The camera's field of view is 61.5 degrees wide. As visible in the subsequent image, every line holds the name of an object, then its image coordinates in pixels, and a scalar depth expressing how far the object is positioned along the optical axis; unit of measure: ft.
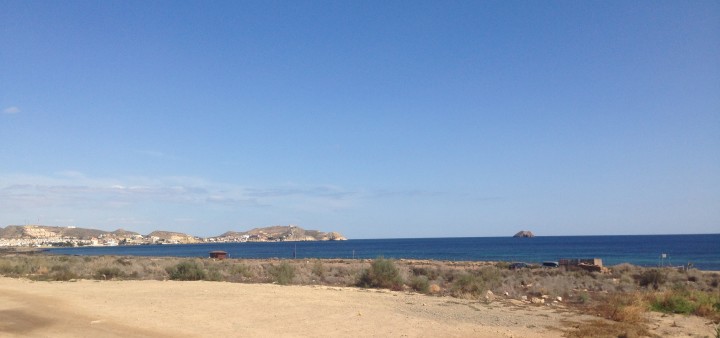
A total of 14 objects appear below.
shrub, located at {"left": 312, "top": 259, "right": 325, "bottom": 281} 104.85
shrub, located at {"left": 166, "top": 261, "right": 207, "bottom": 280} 95.14
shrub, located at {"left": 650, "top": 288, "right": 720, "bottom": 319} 60.49
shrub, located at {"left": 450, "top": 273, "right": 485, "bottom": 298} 75.80
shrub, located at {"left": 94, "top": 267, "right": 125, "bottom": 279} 99.14
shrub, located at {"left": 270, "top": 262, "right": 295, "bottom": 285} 90.02
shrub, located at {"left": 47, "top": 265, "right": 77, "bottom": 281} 92.17
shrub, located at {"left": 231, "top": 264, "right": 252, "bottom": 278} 106.77
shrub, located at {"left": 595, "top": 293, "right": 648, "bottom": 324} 55.11
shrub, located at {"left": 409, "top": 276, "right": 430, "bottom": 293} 83.29
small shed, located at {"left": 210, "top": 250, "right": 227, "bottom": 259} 197.47
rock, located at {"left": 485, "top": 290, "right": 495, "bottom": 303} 70.09
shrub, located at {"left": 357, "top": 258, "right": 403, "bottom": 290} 87.86
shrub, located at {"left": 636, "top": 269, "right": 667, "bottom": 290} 100.37
